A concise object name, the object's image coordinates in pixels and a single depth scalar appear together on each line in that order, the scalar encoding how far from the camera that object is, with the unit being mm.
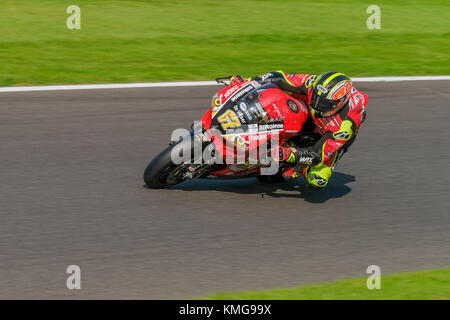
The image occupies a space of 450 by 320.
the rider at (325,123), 15000
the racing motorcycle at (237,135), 15062
